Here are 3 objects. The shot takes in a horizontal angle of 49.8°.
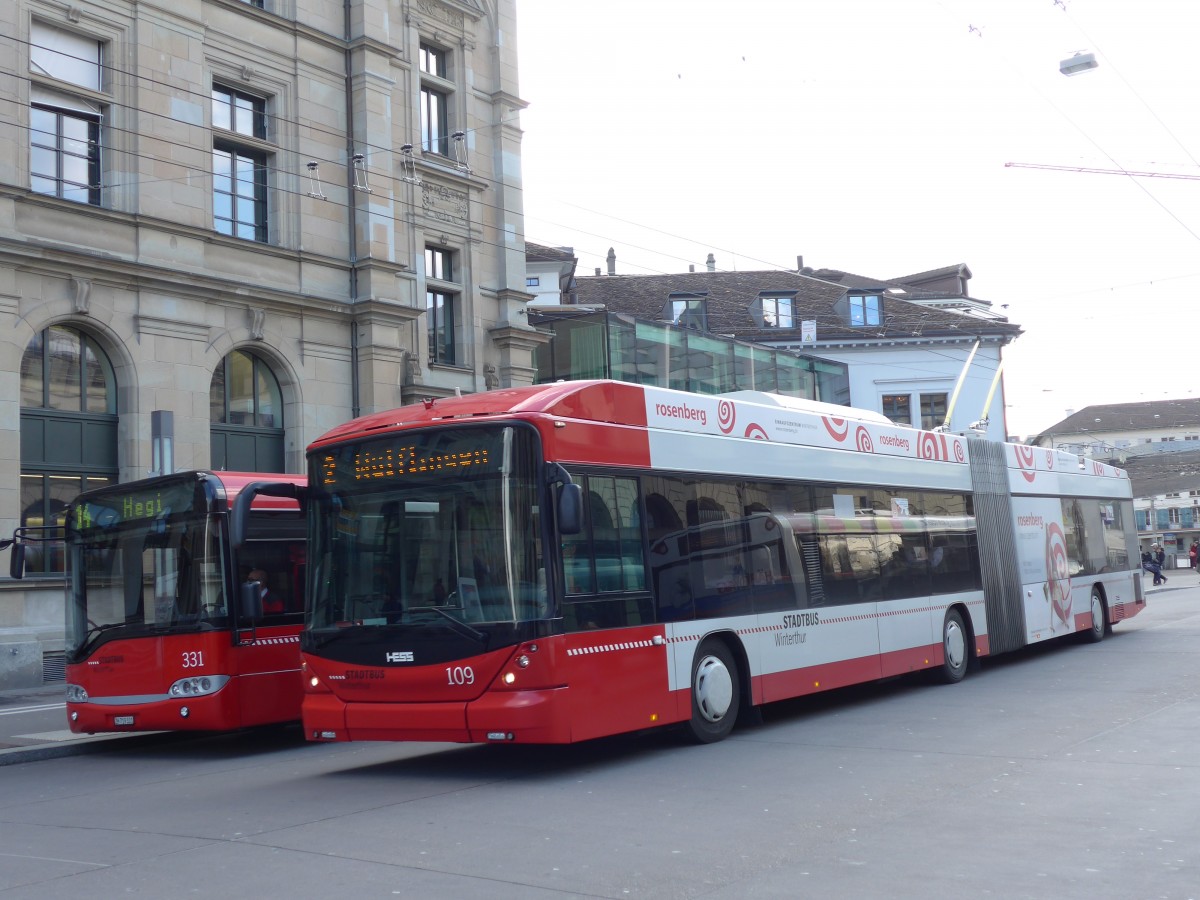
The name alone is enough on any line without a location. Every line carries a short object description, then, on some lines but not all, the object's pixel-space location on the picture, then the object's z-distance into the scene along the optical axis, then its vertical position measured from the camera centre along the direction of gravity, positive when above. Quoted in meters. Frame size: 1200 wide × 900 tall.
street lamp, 15.42 +6.01
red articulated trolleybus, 9.62 +0.24
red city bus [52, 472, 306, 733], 12.26 +0.03
